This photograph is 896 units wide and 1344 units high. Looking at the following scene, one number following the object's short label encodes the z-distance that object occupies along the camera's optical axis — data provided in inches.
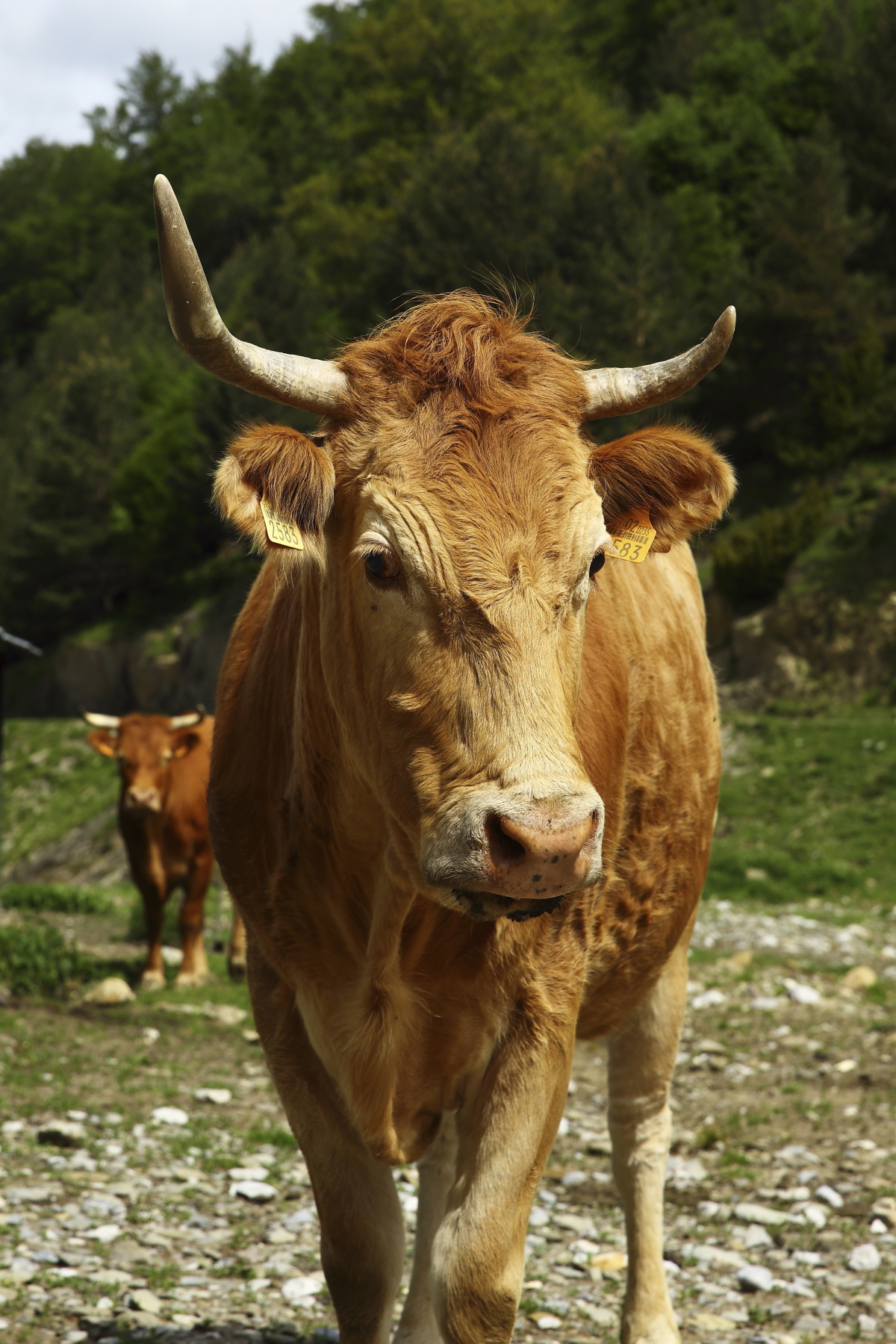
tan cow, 211.8
